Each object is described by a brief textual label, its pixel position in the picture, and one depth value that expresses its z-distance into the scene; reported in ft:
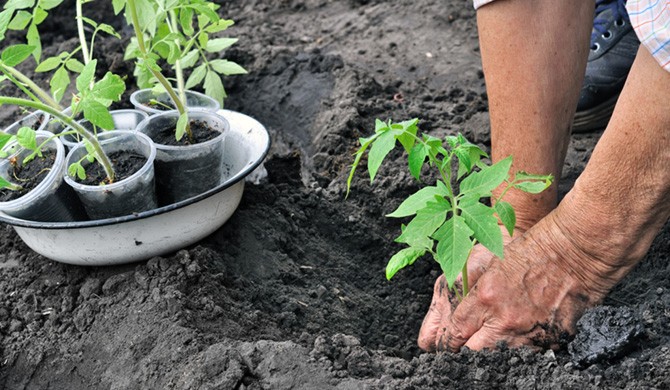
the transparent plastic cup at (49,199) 7.43
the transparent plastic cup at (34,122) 8.46
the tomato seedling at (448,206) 5.90
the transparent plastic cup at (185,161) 8.02
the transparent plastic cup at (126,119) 8.75
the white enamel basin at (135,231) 7.45
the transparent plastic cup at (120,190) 7.47
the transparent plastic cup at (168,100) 8.93
